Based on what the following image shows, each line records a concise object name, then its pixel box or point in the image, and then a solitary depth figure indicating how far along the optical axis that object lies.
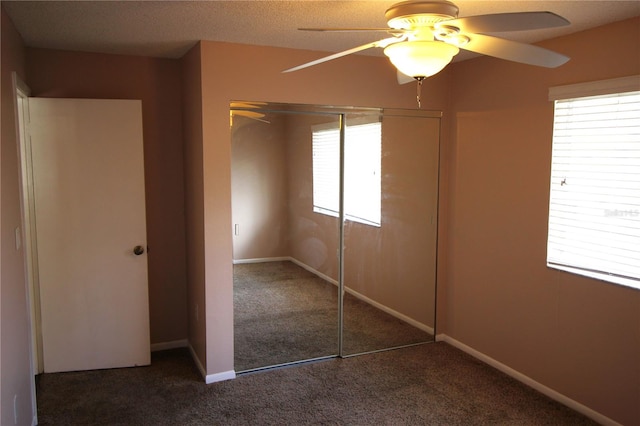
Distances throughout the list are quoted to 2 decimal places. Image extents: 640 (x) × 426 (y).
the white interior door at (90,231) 3.62
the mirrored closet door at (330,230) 3.74
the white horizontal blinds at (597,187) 2.84
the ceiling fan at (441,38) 1.76
